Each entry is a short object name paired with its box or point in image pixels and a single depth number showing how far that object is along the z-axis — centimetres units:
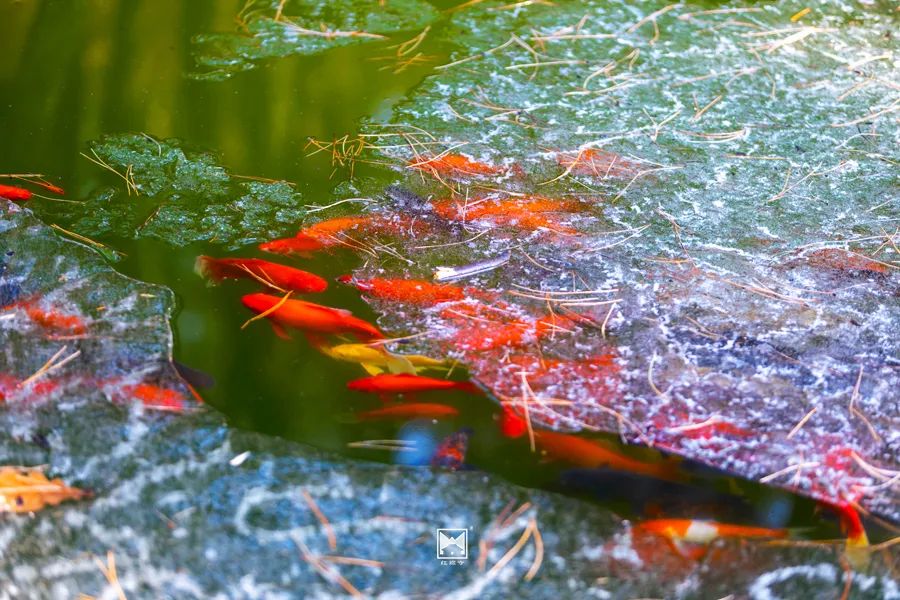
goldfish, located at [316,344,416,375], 664
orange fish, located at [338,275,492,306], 676
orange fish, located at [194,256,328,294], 676
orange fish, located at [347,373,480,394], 660
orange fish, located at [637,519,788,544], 645
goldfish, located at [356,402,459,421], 657
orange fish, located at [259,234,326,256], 684
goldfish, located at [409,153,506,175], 705
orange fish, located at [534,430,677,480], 652
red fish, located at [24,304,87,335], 666
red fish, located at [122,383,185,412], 657
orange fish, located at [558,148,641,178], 706
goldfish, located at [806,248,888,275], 685
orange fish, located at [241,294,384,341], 669
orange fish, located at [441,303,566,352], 668
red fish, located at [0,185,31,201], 691
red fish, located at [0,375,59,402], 657
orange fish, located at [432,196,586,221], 694
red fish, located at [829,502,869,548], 645
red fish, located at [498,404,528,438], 656
